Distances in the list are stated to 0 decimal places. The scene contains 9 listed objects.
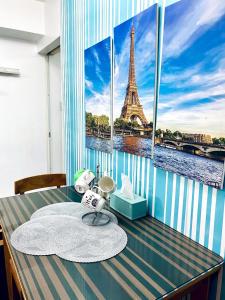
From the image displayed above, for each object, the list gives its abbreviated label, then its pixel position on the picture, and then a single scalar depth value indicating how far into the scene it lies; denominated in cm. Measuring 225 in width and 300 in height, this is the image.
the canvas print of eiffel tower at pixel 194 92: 84
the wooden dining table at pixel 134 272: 72
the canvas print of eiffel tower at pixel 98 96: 152
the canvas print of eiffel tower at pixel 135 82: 115
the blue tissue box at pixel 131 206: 120
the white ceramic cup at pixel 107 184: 125
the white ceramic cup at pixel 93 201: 112
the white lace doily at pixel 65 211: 123
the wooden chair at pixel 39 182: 164
